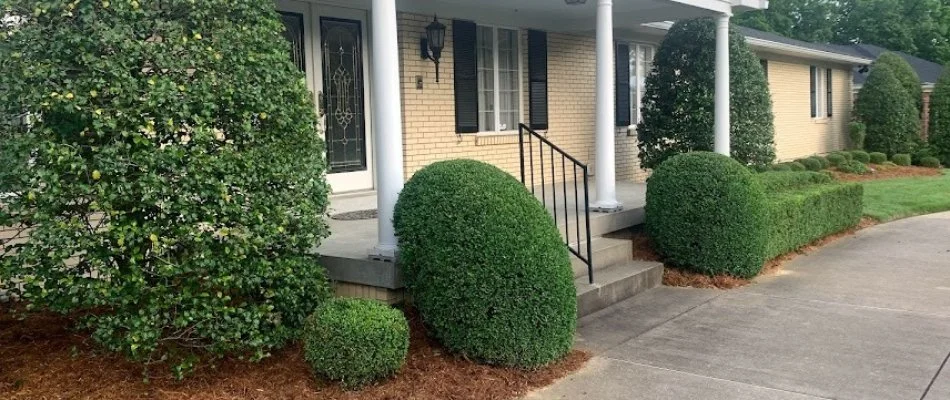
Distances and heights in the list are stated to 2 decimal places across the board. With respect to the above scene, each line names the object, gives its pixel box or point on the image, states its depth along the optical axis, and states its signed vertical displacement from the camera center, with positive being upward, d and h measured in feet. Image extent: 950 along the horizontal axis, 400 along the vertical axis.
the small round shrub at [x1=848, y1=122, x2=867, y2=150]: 69.67 -0.57
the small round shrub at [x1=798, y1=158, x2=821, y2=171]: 56.04 -2.44
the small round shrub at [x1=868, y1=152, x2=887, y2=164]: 65.16 -2.55
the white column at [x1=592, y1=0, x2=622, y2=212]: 26.68 +0.61
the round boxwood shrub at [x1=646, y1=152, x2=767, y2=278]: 24.77 -2.57
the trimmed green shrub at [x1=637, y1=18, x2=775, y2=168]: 34.06 +1.34
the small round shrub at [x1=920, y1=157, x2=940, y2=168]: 67.67 -3.13
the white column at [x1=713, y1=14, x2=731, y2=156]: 31.96 +1.51
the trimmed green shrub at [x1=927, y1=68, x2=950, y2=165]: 70.59 -0.04
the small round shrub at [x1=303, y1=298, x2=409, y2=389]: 14.30 -3.52
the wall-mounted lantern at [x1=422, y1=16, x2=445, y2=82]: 29.71 +3.60
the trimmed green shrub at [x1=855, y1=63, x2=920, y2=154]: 69.72 +0.94
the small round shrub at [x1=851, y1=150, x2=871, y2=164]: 63.93 -2.32
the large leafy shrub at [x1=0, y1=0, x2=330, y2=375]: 13.38 -0.41
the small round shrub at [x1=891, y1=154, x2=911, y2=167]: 67.05 -2.78
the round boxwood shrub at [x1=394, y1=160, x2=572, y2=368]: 15.58 -2.54
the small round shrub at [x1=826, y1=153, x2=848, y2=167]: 59.72 -2.33
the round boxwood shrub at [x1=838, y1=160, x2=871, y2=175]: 58.70 -2.94
